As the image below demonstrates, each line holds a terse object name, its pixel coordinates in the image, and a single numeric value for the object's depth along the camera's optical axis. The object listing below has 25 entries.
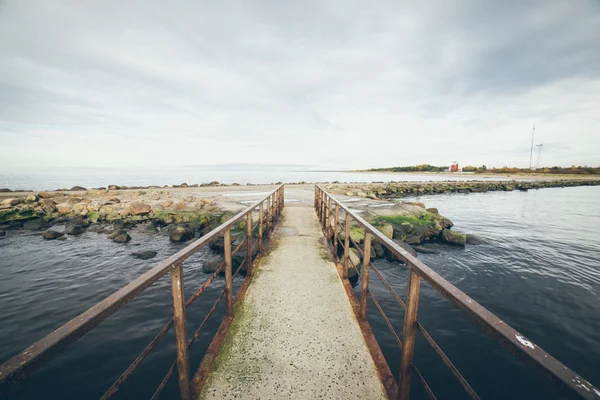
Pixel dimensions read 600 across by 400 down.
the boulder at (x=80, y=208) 12.58
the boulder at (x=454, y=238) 9.35
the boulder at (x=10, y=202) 12.85
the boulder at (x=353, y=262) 5.31
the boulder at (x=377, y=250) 7.58
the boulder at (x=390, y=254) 7.36
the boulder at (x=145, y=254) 7.73
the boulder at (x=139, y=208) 12.26
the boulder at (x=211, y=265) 6.64
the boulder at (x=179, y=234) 9.09
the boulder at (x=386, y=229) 7.99
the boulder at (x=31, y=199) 13.71
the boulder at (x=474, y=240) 9.69
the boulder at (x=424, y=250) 8.52
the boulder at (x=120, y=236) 9.08
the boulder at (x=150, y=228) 10.15
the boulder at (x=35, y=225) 11.15
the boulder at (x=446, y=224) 11.58
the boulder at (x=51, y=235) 9.65
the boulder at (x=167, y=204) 12.87
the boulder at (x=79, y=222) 10.74
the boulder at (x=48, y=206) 12.93
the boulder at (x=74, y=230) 10.03
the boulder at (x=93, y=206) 12.64
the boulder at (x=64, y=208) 12.89
